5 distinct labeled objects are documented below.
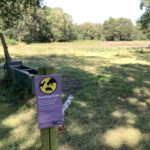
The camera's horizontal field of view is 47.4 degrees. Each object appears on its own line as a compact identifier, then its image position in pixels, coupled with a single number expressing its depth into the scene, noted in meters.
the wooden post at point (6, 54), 4.30
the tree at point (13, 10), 4.87
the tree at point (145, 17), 14.38
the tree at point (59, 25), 24.83
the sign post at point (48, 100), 1.34
